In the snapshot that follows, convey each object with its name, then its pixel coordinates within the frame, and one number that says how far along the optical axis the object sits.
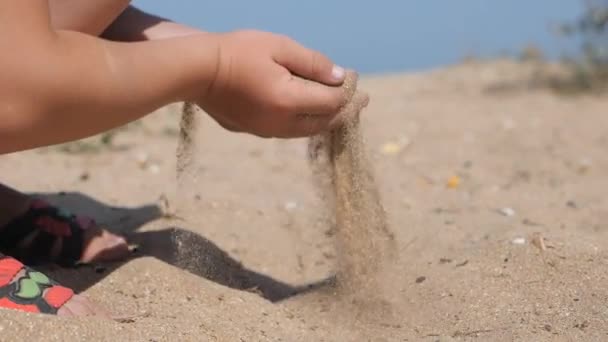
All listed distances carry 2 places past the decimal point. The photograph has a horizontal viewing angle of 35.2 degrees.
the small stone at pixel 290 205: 2.79
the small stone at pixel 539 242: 2.07
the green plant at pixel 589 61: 5.33
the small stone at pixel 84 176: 2.93
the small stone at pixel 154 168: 3.23
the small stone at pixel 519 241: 2.13
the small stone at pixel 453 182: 3.25
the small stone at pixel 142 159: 3.37
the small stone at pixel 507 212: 2.70
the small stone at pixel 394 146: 3.91
